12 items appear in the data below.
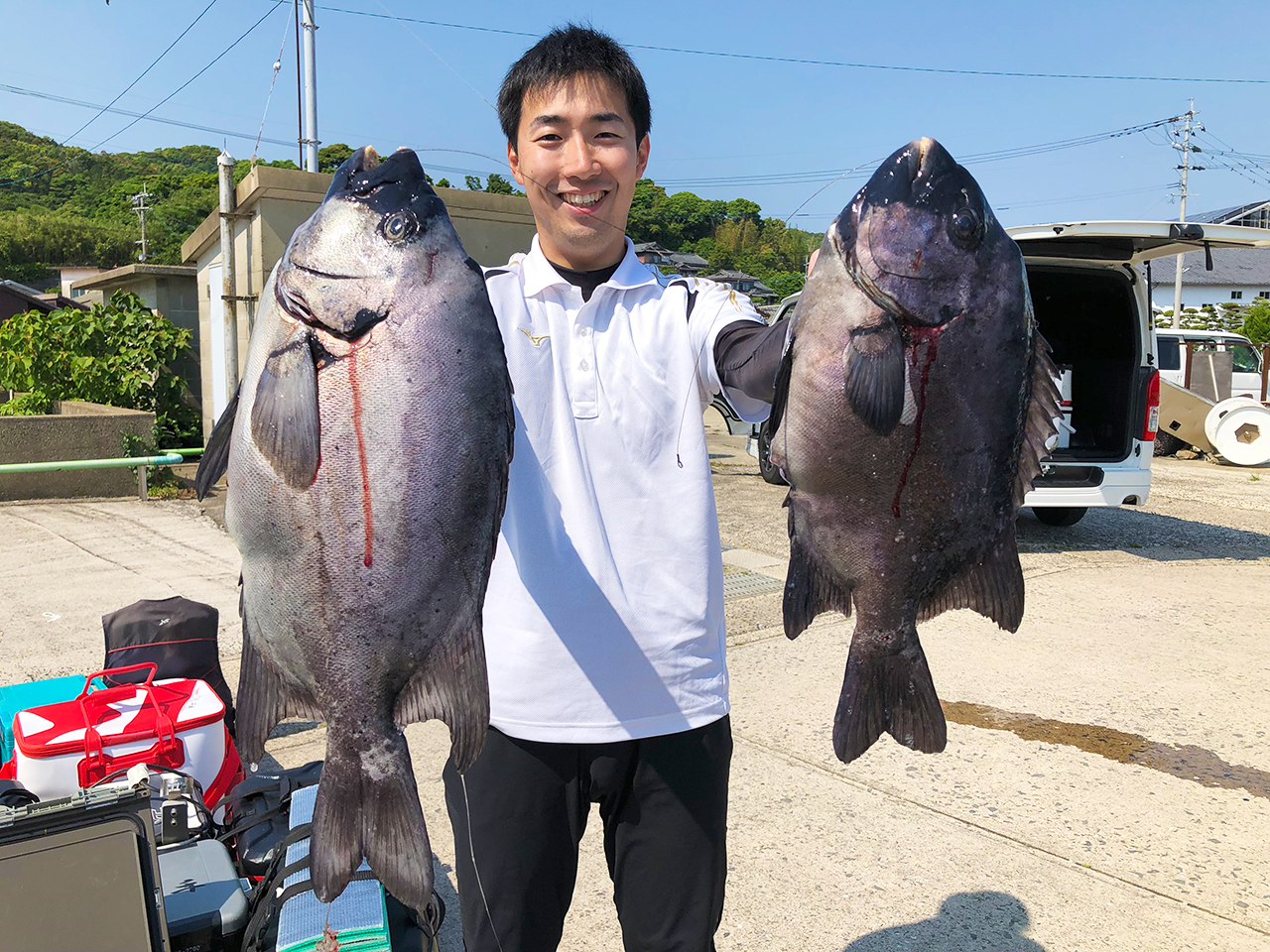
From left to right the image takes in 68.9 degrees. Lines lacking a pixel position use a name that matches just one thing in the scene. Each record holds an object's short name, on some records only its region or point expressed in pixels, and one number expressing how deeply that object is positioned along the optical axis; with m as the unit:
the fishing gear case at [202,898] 2.27
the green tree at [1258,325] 31.42
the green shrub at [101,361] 10.20
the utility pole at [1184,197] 33.93
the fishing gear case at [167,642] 3.46
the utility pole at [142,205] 41.01
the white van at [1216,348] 15.16
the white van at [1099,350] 6.44
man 1.80
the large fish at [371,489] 1.37
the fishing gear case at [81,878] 1.88
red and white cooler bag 2.74
